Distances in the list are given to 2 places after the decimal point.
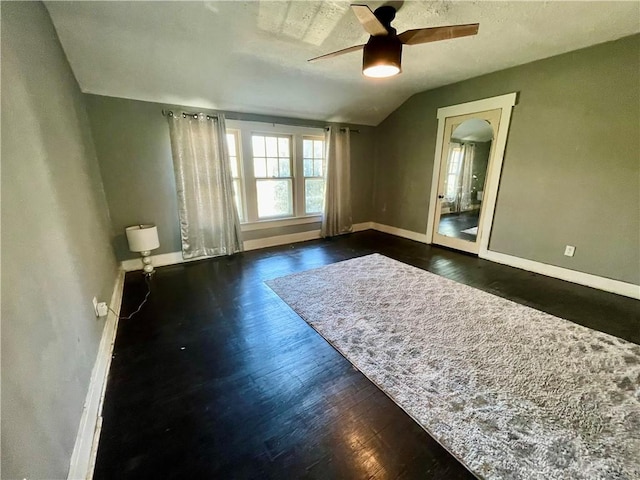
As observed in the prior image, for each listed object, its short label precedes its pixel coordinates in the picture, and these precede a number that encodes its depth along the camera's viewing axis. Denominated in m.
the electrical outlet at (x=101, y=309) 1.86
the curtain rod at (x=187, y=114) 3.34
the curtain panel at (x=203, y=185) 3.48
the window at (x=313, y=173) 4.70
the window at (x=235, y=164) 3.95
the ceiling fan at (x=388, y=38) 1.85
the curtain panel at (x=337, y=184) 4.74
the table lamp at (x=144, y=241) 3.12
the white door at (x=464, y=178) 3.82
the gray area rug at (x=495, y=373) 1.24
